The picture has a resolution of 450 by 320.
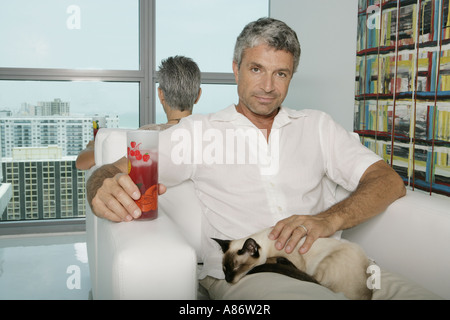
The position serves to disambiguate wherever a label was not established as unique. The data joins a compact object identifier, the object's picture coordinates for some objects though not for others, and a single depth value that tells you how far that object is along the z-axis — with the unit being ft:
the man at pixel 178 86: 6.97
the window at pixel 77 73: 10.01
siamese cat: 3.38
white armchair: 2.64
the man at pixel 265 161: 4.25
